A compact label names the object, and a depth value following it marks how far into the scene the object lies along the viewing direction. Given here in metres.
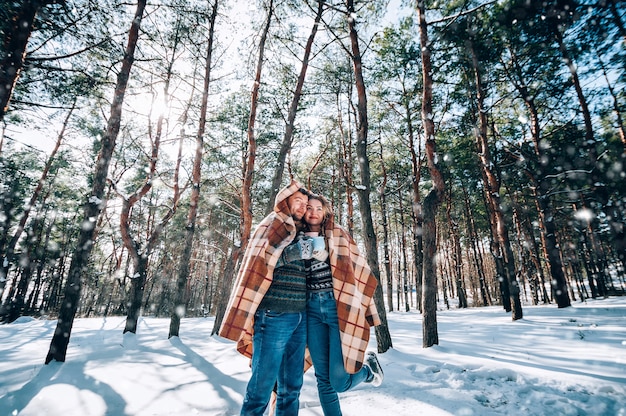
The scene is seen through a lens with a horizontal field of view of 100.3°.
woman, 1.98
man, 1.77
